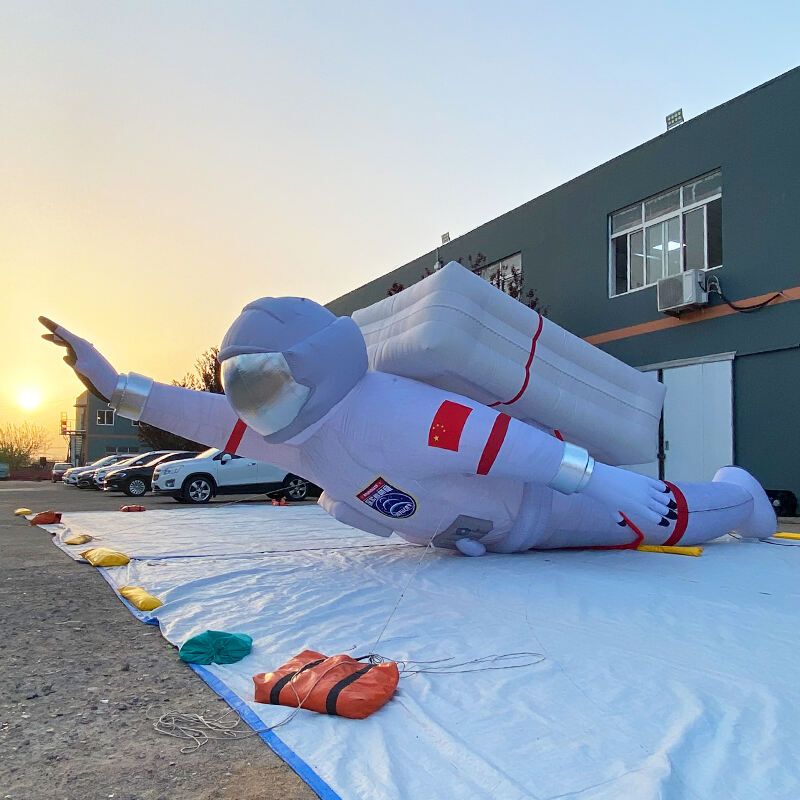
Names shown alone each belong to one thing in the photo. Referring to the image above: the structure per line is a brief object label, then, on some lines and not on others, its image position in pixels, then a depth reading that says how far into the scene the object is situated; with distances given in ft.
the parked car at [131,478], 54.90
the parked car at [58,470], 116.67
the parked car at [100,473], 60.90
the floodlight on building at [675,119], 37.55
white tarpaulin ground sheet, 5.39
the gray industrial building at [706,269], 32.12
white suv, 44.37
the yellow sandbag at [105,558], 16.06
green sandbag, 8.30
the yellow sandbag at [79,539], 20.52
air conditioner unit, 34.86
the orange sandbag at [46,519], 27.96
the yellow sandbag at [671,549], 16.93
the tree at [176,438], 97.06
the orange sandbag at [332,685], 6.47
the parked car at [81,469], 76.89
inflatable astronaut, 12.31
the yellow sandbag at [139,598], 11.36
